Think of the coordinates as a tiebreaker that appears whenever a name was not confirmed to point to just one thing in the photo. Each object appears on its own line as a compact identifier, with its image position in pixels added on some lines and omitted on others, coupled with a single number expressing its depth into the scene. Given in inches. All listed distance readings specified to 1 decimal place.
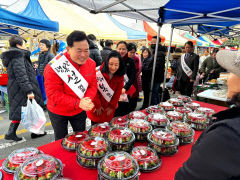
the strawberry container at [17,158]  45.5
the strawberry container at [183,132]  64.9
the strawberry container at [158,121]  73.5
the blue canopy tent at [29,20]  158.0
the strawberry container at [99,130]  63.4
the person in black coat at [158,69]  181.0
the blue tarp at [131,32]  385.6
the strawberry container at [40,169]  39.7
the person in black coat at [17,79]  106.0
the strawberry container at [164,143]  57.1
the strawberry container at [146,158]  48.9
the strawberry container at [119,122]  71.2
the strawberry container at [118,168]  41.9
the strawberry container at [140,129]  64.9
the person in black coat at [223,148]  24.8
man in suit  187.6
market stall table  46.5
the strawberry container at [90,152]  48.9
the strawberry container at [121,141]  56.5
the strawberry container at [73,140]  56.6
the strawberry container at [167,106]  94.4
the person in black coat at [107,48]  168.7
